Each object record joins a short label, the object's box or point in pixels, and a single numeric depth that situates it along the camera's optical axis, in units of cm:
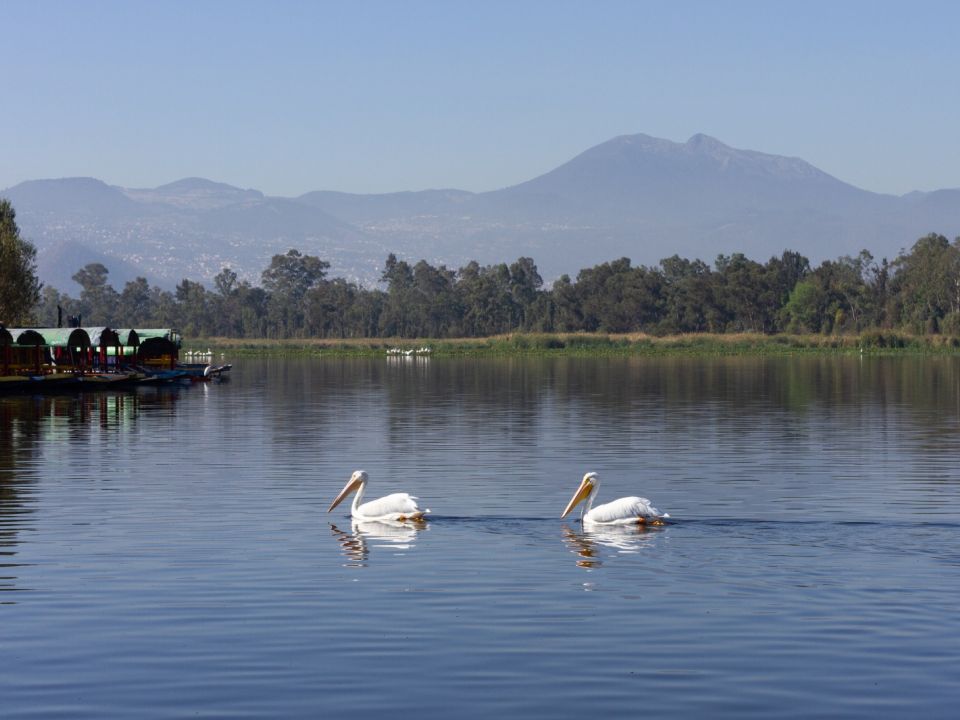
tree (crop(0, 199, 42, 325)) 11412
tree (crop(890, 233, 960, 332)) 19600
